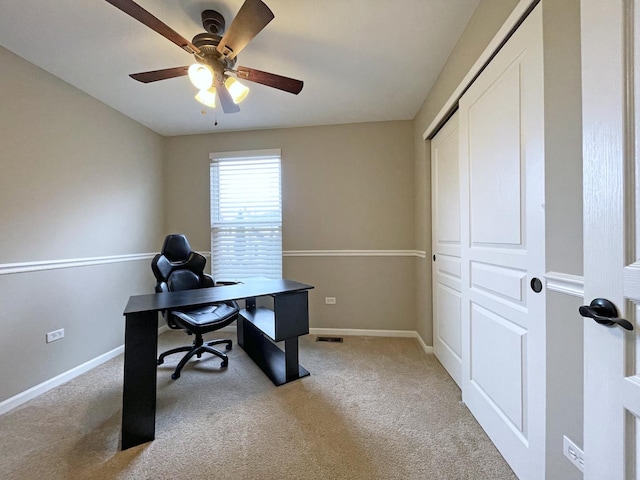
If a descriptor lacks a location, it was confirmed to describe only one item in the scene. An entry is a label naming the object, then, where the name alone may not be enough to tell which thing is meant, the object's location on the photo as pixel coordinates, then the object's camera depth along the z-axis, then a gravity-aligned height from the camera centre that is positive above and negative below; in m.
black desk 1.51 -0.73
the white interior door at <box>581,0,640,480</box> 0.62 +0.03
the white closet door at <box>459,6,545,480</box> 1.10 -0.04
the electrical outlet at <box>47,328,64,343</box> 2.11 -0.78
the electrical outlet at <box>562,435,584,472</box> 0.91 -0.77
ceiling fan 1.25 +1.08
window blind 3.33 +0.31
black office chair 2.21 -0.48
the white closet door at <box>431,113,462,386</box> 2.05 -0.08
